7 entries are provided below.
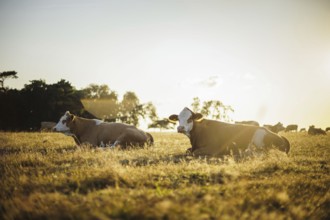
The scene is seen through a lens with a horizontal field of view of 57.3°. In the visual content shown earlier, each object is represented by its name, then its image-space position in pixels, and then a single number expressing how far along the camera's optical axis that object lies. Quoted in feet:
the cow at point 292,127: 160.19
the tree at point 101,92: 309.83
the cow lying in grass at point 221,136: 38.96
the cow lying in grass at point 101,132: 44.60
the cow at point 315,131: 96.58
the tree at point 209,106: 299.58
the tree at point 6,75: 151.74
